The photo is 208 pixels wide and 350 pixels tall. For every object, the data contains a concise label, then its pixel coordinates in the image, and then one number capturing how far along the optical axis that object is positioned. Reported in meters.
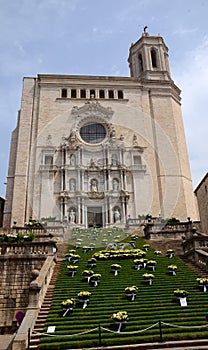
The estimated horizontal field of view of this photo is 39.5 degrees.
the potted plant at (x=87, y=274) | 12.91
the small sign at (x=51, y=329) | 8.66
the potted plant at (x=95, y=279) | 12.35
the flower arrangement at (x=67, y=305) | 9.96
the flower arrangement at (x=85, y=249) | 18.41
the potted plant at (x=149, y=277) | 12.31
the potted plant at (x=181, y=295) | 10.23
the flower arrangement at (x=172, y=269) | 13.38
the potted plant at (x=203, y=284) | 11.46
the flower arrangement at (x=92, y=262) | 14.92
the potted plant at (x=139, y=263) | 14.40
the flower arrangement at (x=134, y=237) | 21.84
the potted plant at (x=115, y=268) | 13.82
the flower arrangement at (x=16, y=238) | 16.72
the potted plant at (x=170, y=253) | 16.38
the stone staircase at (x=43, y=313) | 8.35
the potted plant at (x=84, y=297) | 10.55
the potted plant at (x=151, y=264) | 14.16
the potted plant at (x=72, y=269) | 13.62
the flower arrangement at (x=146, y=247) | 17.94
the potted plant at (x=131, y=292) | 10.85
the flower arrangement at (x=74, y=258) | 15.65
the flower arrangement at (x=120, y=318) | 8.79
